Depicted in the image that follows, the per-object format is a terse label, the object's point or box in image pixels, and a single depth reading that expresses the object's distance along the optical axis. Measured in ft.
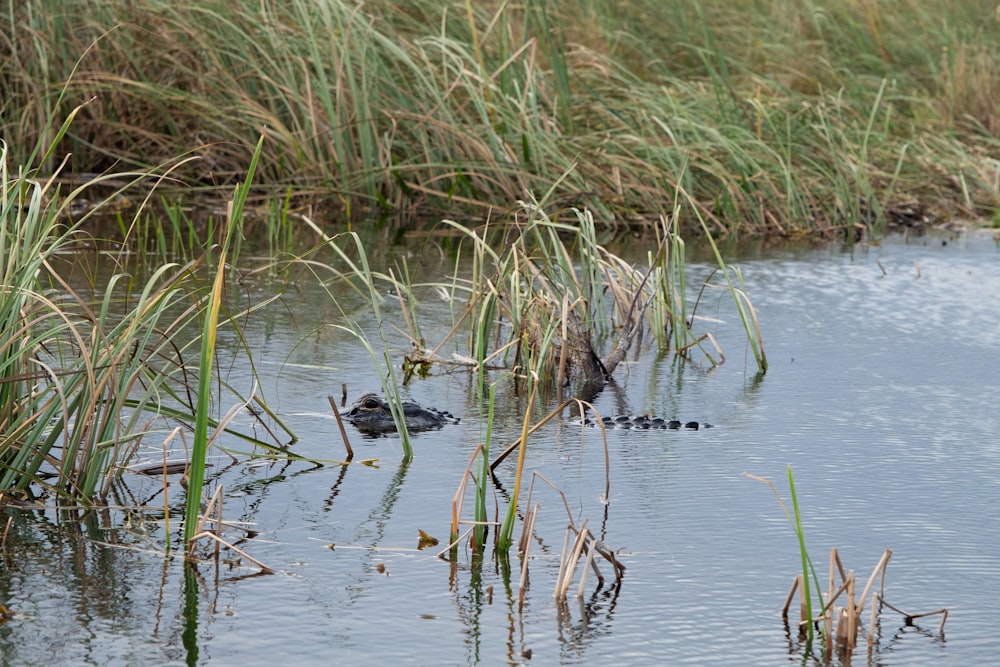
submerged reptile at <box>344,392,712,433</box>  27.68
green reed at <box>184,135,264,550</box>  18.13
